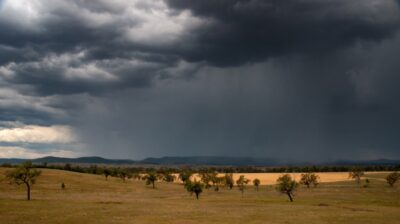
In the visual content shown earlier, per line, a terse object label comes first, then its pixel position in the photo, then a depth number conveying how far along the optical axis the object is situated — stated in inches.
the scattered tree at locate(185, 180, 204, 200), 4783.5
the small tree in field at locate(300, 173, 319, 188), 7363.2
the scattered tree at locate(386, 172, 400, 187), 6533.5
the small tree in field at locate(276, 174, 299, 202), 4288.9
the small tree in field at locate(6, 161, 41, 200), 4340.6
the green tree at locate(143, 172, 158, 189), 7125.5
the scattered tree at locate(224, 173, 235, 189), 7452.3
